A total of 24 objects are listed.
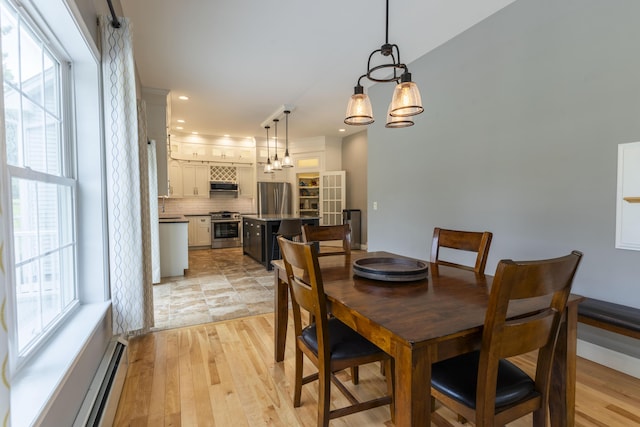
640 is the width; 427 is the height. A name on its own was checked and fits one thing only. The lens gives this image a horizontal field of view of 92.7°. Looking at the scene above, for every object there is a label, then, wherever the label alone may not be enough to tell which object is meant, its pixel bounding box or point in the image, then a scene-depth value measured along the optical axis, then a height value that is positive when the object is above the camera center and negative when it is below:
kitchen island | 5.07 -0.55
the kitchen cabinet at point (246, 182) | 7.96 +0.61
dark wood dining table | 0.97 -0.41
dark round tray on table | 1.51 -0.36
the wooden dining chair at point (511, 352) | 0.97 -0.52
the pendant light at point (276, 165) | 5.45 +0.71
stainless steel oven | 7.50 -0.61
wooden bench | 1.77 -0.69
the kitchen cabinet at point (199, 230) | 7.37 -0.61
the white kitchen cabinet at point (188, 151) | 7.25 +1.31
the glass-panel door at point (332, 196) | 7.30 +0.20
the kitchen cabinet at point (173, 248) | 4.56 -0.64
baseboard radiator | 1.34 -0.93
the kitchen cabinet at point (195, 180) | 7.41 +0.62
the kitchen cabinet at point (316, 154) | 7.62 +1.30
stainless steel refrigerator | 7.81 +0.18
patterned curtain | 1.95 +0.18
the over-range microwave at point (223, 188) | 7.65 +0.44
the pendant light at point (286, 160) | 5.32 +0.78
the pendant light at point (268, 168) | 5.85 +0.71
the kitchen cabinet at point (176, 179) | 7.23 +0.64
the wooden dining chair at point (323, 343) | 1.37 -0.69
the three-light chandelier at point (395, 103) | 1.72 +0.60
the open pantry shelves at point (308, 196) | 8.21 +0.24
